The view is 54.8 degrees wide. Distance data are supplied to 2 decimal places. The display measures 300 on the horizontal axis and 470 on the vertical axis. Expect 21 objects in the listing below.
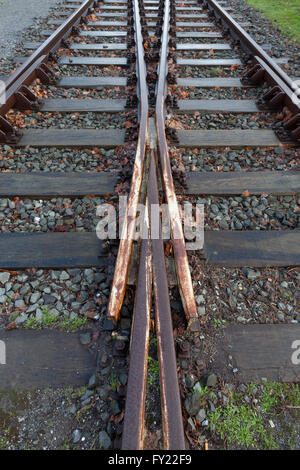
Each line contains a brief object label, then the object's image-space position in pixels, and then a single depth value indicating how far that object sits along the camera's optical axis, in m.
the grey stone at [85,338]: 1.78
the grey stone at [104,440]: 1.41
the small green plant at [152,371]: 1.59
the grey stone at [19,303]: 1.98
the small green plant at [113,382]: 1.59
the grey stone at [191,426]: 1.47
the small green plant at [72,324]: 1.87
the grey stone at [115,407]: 1.50
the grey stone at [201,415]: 1.51
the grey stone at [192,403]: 1.53
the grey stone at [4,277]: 2.12
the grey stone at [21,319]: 1.90
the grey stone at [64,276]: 2.11
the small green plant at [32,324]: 1.88
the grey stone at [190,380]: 1.61
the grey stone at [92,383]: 1.60
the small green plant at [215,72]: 4.58
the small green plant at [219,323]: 1.88
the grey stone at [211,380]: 1.62
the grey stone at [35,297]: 2.00
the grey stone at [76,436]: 1.45
